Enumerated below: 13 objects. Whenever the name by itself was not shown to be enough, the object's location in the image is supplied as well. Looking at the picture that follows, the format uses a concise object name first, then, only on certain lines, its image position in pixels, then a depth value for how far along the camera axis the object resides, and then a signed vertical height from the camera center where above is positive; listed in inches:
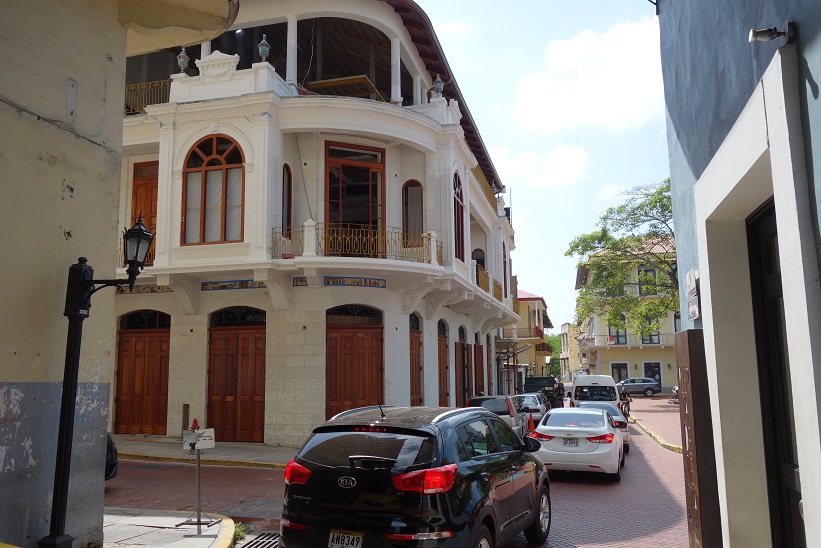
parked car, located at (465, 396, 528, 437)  681.0 -45.4
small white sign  334.6 -36.0
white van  949.2 -36.9
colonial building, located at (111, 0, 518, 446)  659.4 +139.2
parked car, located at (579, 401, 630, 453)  616.4 -52.2
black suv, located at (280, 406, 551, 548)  209.6 -41.0
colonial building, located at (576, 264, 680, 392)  2287.2 +37.3
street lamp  231.6 -3.1
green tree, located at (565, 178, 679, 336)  1360.7 +222.9
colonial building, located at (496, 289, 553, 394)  1603.1 +66.2
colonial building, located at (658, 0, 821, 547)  114.6 +25.4
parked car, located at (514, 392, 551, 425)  830.5 -52.2
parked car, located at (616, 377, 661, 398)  2016.5 -70.9
